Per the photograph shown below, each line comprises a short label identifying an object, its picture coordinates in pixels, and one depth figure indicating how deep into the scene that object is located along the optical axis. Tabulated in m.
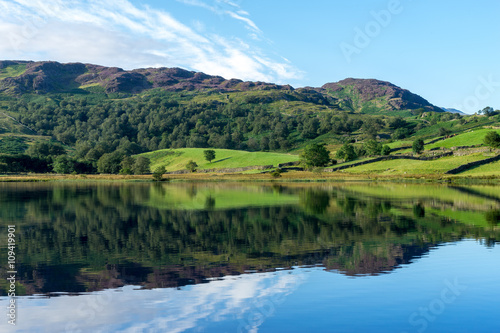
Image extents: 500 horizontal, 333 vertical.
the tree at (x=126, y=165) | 157.50
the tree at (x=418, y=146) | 142.50
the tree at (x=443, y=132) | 191.88
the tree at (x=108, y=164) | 164.12
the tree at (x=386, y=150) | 154.75
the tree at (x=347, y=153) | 150.46
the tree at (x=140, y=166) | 163.12
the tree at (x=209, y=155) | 177.12
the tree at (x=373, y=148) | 157.75
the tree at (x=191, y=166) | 165.38
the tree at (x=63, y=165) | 158.50
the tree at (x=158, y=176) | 132.91
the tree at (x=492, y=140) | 118.25
